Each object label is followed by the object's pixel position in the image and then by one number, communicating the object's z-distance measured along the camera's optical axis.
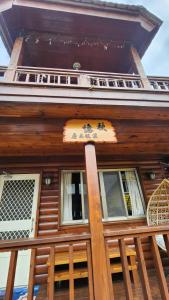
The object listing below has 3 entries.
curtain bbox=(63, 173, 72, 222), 3.72
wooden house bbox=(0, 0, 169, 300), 1.87
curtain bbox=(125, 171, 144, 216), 4.00
